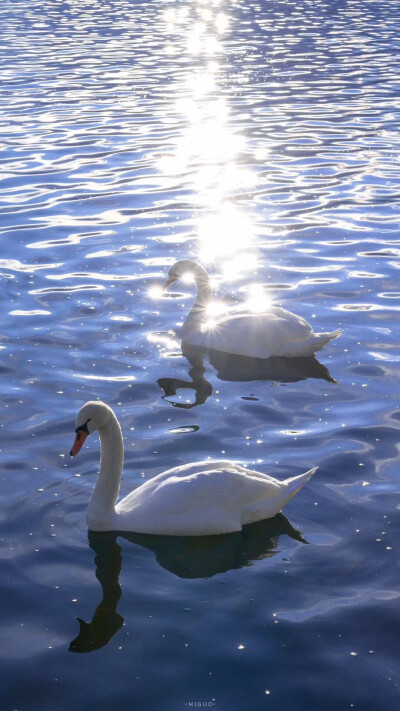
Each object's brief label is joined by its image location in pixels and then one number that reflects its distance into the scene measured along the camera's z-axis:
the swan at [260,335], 12.74
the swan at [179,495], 8.86
